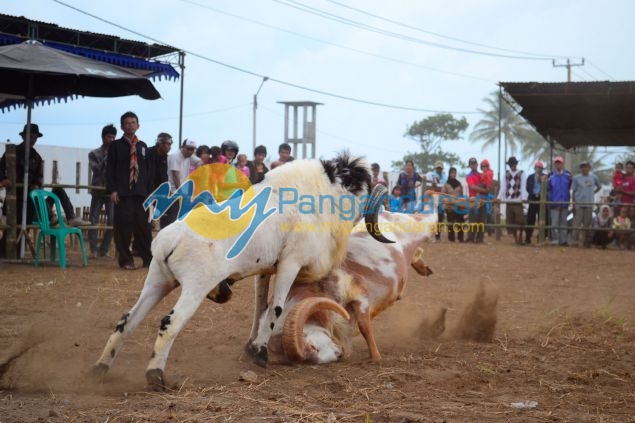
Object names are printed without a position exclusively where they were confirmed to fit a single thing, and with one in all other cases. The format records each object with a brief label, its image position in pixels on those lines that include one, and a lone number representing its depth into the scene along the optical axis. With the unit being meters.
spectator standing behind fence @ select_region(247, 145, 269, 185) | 12.05
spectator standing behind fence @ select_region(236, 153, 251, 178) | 12.46
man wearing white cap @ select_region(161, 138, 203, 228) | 11.98
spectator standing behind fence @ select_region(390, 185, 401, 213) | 16.13
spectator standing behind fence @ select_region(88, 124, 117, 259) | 12.59
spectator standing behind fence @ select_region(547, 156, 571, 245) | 17.20
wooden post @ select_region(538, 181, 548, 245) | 17.11
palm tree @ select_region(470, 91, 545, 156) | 71.44
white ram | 5.13
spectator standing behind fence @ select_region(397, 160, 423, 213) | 16.64
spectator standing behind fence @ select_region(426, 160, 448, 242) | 17.26
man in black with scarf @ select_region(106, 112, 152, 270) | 10.67
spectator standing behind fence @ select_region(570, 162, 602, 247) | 16.98
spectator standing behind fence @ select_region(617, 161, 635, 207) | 16.84
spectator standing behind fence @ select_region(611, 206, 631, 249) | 16.85
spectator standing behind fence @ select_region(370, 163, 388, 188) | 15.55
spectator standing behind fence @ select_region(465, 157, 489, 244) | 17.58
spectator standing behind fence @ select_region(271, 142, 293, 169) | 10.66
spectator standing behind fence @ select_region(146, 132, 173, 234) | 11.15
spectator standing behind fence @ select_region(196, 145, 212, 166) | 12.09
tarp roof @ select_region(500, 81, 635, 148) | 18.50
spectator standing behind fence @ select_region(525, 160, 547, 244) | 17.53
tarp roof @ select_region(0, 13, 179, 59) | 15.79
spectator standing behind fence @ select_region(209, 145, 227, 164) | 12.09
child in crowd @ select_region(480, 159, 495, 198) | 17.70
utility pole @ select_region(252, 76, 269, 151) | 38.22
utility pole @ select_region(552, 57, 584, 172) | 31.17
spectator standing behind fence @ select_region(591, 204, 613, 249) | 16.66
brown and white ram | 5.85
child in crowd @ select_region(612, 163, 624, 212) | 17.08
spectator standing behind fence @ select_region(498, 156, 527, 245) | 17.56
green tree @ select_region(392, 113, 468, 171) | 68.38
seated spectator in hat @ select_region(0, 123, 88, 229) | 11.38
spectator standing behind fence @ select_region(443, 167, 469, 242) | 16.88
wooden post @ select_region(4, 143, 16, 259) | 11.20
